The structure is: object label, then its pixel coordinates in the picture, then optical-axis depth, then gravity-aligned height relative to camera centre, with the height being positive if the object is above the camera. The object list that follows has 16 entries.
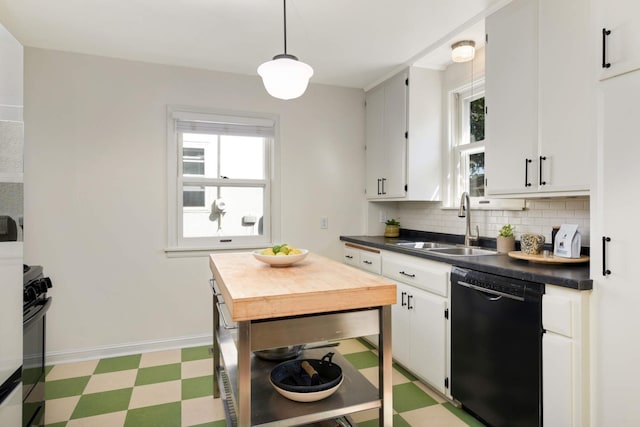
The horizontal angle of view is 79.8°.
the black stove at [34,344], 1.57 -0.59
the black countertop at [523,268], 1.67 -0.28
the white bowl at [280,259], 1.86 -0.23
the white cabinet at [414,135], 3.33 +0.69
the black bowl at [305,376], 1.61 -0.75
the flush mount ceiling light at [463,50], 2.84 +1.21
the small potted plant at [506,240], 2.57 -0.19
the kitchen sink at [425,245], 3.25 -0.28
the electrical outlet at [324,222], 3.94 -0.10
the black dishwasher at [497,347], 1.82 -0.71
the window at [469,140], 3.14 +0.62
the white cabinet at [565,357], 1.65 -0.64
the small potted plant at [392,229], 3.95 -0.17
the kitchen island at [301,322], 1.36 -0.42
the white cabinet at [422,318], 2.45 -0.74
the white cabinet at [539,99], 1.93 +0.63
